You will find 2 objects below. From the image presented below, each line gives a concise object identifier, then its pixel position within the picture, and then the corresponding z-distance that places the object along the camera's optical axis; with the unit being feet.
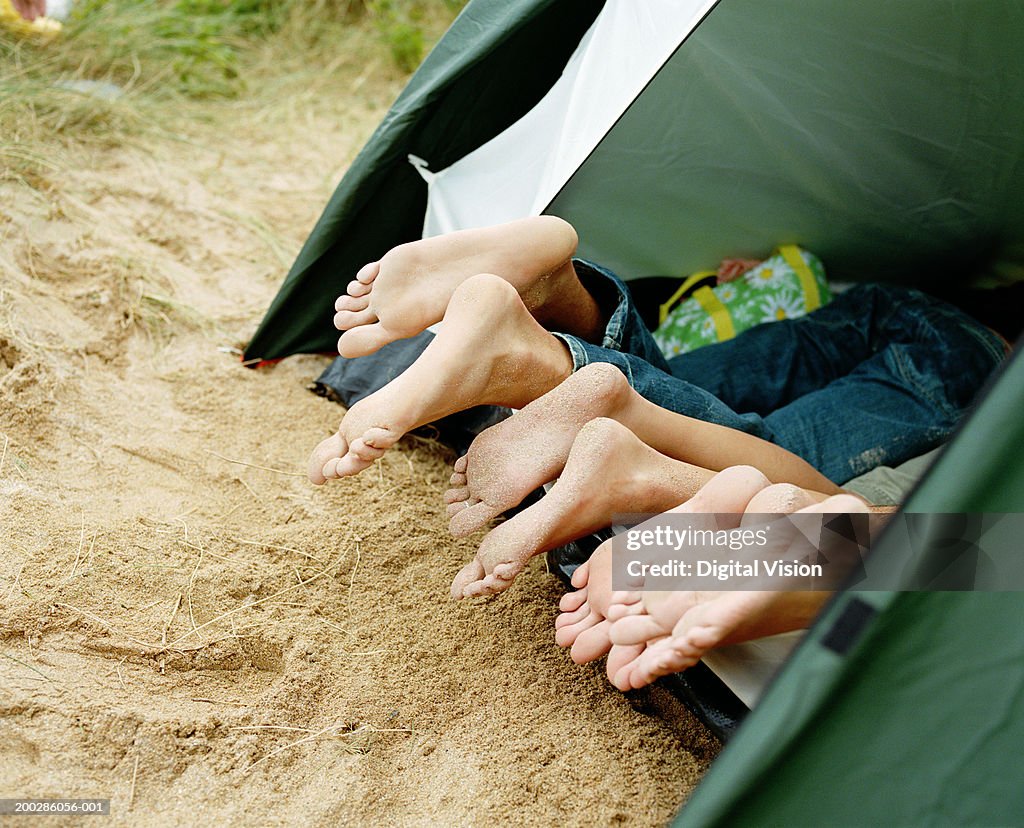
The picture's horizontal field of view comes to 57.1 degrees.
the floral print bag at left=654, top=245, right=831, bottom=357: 6.16
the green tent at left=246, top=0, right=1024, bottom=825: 4.97
